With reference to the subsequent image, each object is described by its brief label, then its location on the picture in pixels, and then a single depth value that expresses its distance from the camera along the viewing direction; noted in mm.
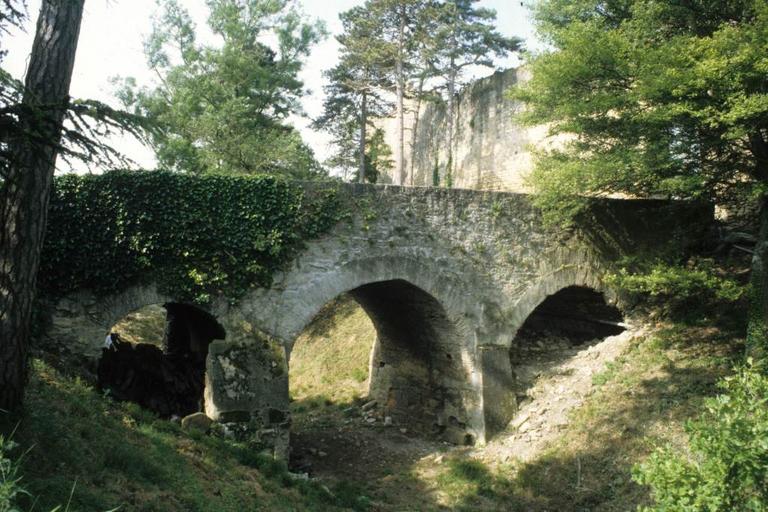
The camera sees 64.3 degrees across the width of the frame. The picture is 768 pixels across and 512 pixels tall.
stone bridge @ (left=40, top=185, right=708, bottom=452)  8773
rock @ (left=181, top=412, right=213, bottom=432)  7902
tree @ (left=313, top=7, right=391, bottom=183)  21312
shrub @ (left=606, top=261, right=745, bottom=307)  9312
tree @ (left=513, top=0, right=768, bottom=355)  8336
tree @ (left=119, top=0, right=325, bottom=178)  16750
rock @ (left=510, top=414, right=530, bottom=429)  10617
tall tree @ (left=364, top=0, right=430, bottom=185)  21203
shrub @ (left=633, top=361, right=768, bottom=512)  4375
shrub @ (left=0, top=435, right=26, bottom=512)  3162
